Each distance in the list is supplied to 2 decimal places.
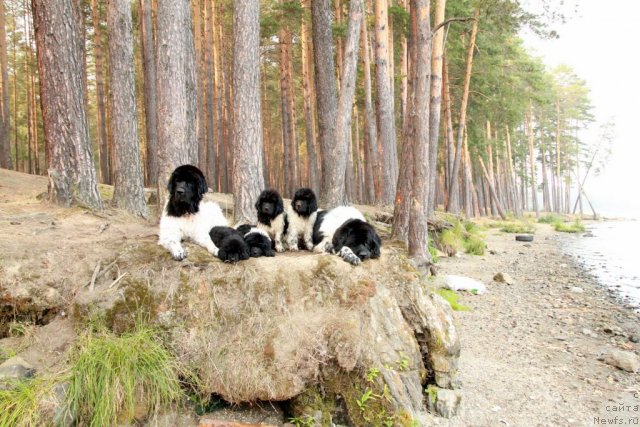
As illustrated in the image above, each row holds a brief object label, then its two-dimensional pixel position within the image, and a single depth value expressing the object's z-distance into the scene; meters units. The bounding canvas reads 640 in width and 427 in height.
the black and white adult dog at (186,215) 4.34
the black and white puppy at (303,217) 5.62
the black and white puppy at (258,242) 4.66
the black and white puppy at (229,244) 4.27
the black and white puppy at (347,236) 4.65
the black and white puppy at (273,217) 5.43
